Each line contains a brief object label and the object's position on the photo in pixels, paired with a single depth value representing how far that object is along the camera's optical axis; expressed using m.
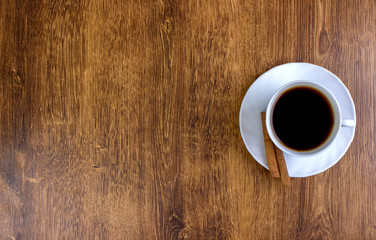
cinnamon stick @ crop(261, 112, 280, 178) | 0.46
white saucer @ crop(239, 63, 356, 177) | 0.45
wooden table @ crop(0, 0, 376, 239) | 0.50
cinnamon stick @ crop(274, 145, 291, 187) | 0.46
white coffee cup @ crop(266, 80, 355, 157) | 0.41
